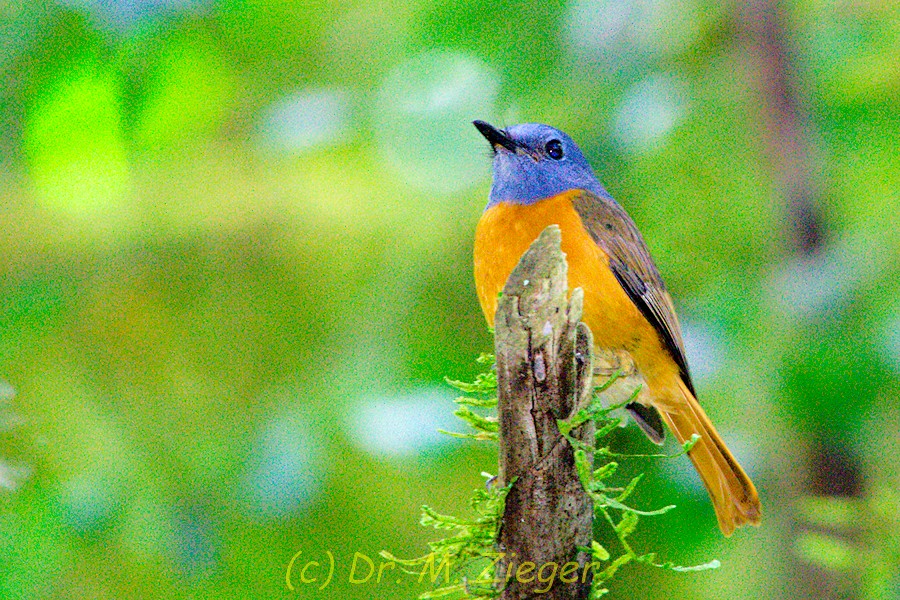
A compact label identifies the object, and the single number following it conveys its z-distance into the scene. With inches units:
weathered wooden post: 141.9
